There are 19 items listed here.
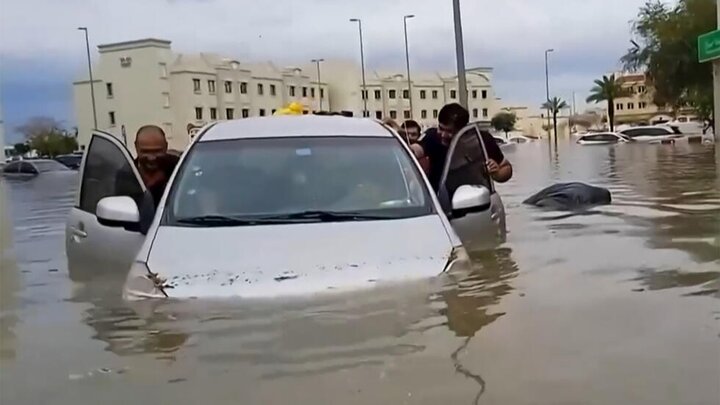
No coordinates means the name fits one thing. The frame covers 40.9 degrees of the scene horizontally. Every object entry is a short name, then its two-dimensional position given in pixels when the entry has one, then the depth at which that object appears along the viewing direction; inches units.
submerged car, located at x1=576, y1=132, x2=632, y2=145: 2238.9
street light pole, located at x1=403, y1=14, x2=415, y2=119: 3119.1
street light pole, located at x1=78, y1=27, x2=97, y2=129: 2576.3
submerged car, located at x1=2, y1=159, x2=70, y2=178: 1528.1
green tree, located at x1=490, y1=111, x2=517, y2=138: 3878.0
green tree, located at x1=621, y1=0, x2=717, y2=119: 1673.2
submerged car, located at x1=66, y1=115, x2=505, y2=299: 182.0
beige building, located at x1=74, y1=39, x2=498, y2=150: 2694.4
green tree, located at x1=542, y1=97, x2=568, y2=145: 4072.3
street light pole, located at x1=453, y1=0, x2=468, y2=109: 732.0
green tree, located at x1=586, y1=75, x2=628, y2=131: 3607.3
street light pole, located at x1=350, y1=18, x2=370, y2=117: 2858.8
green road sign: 1263.5
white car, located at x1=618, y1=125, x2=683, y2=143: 2097.3
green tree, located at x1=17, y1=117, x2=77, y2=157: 3390.7
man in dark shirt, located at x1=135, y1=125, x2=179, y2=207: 260.5
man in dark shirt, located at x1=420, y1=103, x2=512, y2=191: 296.0
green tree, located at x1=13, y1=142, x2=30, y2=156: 3515.3
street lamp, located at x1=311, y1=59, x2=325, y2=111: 3150.1
